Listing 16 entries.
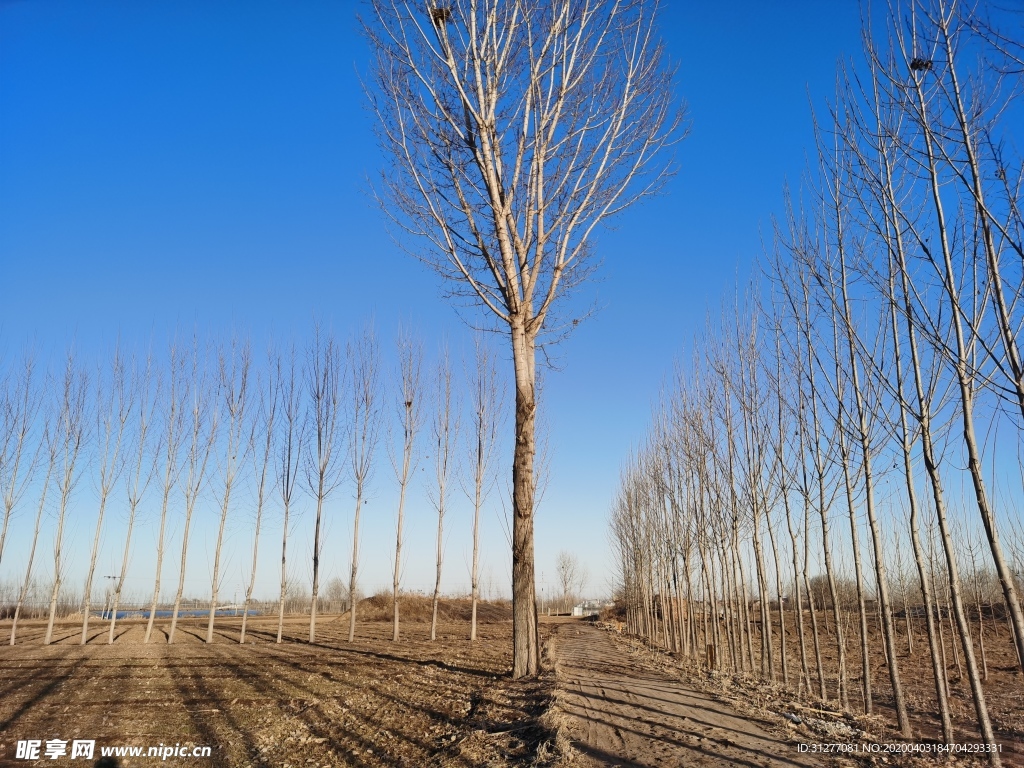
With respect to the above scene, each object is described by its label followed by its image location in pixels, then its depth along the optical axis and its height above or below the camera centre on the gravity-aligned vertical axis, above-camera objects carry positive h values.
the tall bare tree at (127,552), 17.78 +0.11
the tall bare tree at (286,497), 18.73 +1.75
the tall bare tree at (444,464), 20.88 +3.05
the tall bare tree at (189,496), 18.23 +1.84
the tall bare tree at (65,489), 20.84 +2.23
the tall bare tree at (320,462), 18.20 +2.78
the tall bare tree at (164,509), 18.73 +1.44
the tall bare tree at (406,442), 19.69 +3.70
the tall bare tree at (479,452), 20.92 +3.45
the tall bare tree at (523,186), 8.37 +5.20
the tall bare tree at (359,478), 19.03 +2.39
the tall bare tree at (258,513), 18.87 +1.28
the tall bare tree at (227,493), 18.88 +1.88
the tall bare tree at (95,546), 18.12 +0.30
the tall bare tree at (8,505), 21.88 +1.76
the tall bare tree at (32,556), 21.34 +0.00
